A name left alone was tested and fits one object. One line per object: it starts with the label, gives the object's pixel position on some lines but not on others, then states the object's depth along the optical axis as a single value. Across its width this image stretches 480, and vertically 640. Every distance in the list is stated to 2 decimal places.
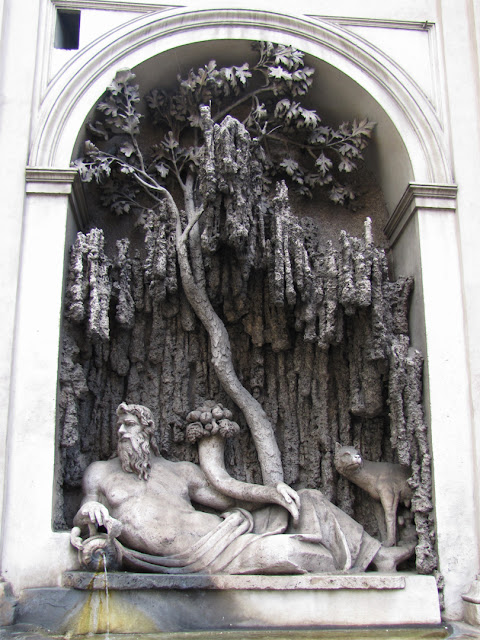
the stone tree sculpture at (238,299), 5.43
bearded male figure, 4.95
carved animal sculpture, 5.52
